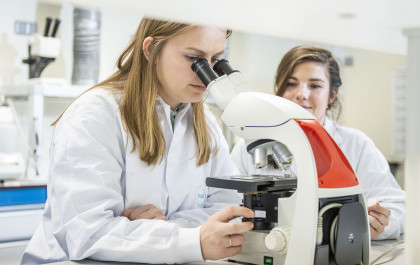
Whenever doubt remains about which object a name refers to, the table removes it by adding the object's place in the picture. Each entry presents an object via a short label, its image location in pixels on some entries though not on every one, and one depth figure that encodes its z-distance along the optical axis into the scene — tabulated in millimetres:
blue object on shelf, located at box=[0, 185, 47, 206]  2436
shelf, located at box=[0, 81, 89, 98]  2754
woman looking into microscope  1057
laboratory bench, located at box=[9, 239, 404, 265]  1083
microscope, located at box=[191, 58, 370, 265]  922
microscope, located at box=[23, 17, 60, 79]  2850
